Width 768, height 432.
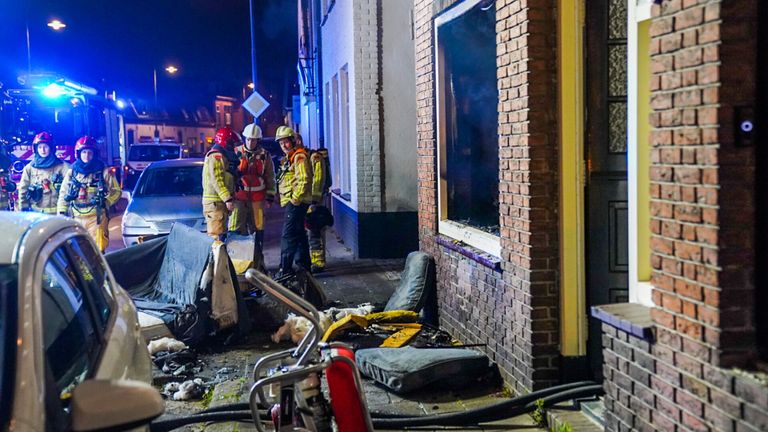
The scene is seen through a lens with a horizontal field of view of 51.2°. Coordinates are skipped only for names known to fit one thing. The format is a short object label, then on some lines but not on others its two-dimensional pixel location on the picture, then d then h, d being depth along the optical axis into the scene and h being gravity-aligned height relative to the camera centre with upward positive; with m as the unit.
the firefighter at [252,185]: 11.40 -0.24
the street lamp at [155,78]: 63.53 +7.48
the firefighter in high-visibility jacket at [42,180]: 11.58 -0.07
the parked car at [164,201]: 11.71 -0.45
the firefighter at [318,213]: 11.16 -0.65
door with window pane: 5.19 -0.01
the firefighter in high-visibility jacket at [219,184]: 10.75 -0.20
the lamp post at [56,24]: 26.09 +4.98
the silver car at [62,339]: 2.47 -0.62
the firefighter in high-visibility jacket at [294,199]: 11.01 -0.44
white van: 29.41 +0.68
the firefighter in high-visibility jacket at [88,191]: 11.27 -0.24
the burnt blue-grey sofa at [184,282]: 7.47 -1.13
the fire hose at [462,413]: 5.11 -1.62
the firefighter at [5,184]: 13.66 -0.13
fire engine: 17.86 +1.57
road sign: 16.83 +1.35
